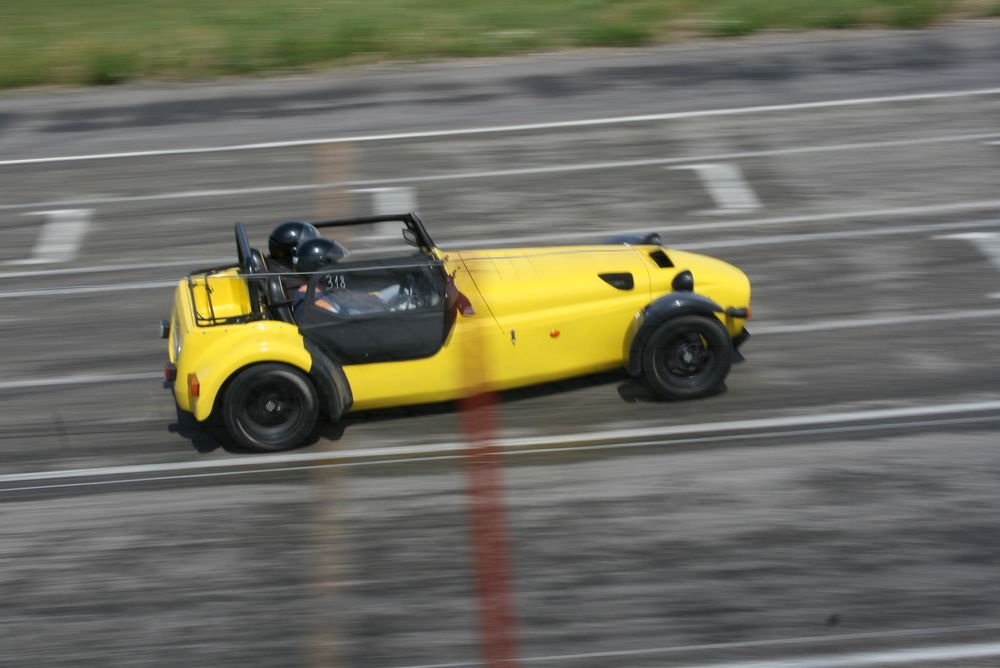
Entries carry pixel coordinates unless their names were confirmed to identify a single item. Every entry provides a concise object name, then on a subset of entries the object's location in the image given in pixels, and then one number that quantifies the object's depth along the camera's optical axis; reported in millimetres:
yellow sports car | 17234
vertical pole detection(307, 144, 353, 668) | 13461
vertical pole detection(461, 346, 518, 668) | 13500
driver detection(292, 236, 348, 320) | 17578
